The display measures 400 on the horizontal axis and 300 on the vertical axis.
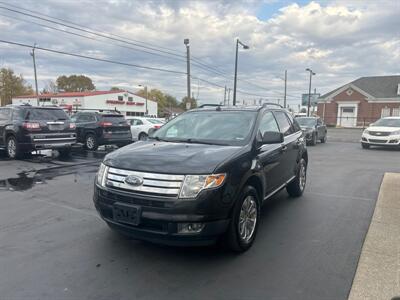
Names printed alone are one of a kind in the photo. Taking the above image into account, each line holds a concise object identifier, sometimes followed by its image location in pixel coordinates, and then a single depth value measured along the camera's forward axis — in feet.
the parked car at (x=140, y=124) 59.62
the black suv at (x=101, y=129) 46.65
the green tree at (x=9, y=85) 231.91
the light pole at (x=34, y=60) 131.03
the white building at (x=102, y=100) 194.52
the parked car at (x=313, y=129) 60.39
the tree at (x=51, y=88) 325.21
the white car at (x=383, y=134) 52.24
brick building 151.33
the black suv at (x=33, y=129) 34.37
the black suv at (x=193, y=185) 11.10
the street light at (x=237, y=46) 77.71
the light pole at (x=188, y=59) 78.44
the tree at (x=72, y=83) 332.60
